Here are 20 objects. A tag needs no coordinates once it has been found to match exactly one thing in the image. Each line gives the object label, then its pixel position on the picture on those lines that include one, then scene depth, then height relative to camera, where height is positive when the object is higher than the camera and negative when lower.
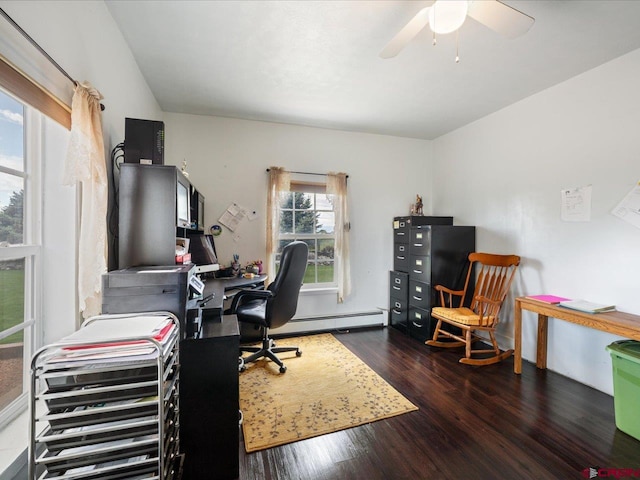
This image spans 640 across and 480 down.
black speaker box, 1.68 +0.56
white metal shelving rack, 0.88 -0.58
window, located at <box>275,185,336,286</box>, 3.58 +0.13
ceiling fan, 1.31 +1.09
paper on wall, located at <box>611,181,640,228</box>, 2.02 +0.25
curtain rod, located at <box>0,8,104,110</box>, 0.91 +0.70
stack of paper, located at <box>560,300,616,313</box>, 2.04 -0.50
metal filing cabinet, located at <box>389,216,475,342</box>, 3.17 -0.32
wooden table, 1.79 -0.58
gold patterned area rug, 1.77 -1.22
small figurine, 3.97 +0.45
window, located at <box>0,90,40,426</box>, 1.09 -0.08
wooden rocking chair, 2.68 -0.73
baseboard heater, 3.47 -1.11
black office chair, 2.37 -0.54
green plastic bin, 1.66 -0.89
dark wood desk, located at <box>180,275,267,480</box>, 1.34 -0.83
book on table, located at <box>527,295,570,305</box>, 2.31 -0.51
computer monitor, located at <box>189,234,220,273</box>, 2.45 -0.16
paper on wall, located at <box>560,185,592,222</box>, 2.31 +0.31
